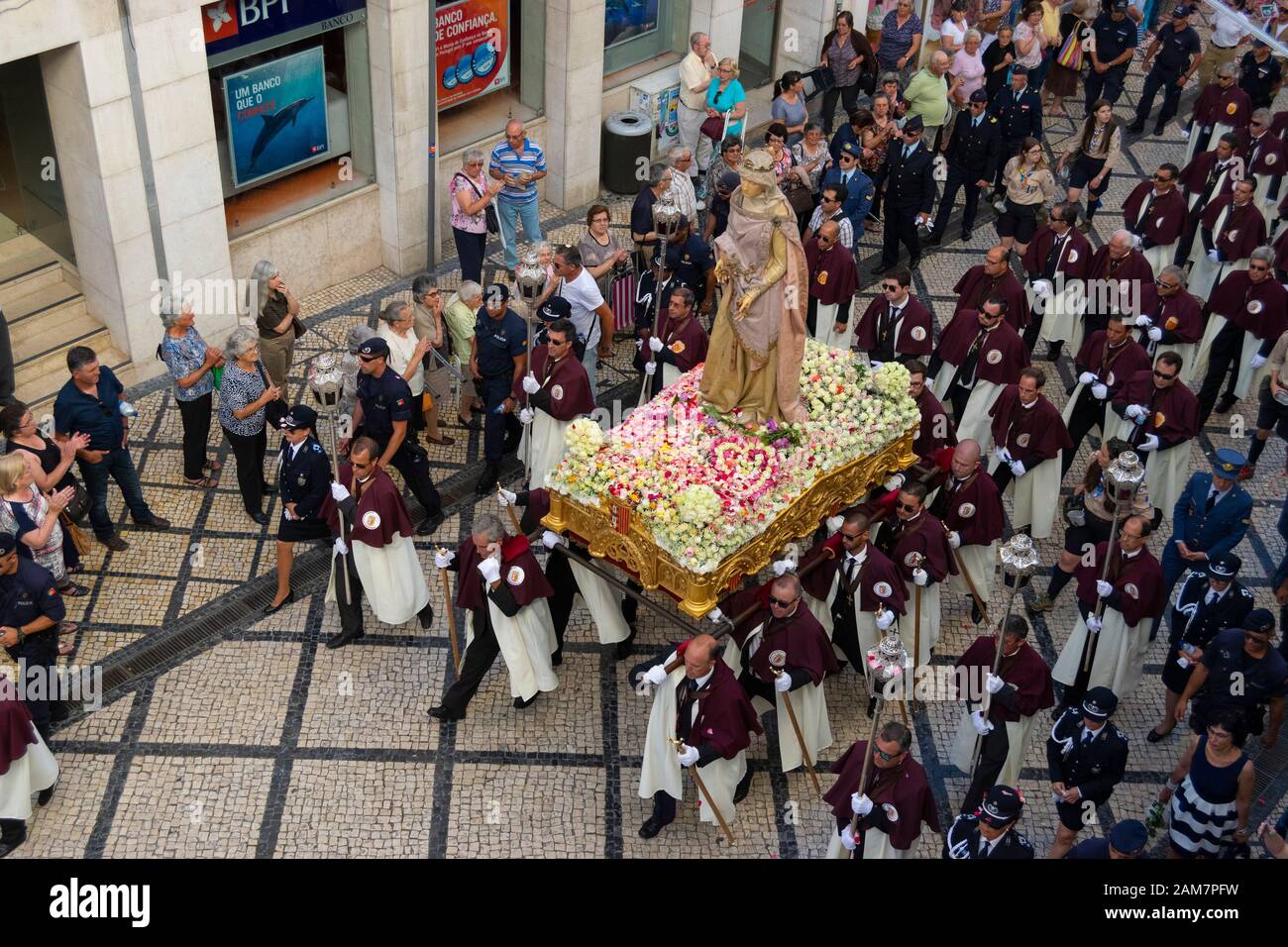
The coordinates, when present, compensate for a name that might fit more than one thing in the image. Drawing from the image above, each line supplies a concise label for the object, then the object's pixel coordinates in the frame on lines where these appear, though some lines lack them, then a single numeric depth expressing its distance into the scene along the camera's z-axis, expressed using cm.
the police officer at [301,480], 1174
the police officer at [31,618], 1030
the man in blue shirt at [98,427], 1199
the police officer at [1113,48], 2114
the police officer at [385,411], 1240
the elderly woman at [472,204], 1573
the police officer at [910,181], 1691
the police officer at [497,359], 1334
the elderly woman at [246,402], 1247
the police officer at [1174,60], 2119
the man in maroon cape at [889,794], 948
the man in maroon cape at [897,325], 1417
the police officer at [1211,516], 1214
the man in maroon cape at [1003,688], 1041
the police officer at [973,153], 1783
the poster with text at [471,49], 1725
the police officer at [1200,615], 1123
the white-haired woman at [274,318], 1337
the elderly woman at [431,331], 1366
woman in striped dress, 997
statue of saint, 1091
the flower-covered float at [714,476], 1133
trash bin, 1877
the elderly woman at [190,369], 1280
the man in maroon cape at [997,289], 1453
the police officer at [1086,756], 999
